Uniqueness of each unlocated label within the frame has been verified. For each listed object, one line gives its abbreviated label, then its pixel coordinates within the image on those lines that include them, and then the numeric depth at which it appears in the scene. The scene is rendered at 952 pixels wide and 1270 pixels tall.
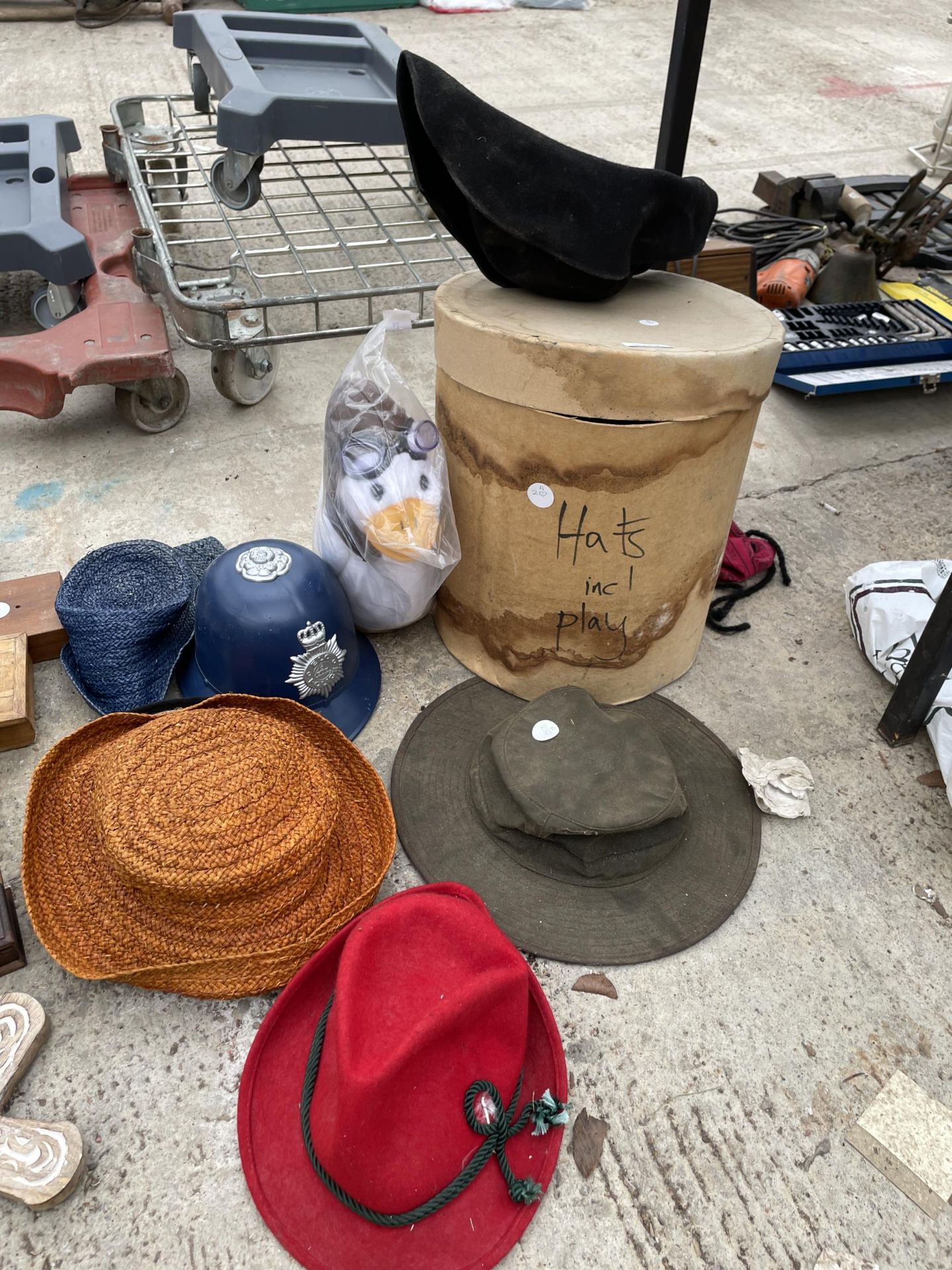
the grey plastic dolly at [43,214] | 2.86
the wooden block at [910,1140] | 1.46
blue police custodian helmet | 1.87
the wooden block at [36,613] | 2.16
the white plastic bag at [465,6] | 7.33
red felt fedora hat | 1.22
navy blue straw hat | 2.00
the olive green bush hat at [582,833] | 1.73
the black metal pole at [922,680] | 1.94
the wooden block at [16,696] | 1.94
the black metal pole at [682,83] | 2.60
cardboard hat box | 1.74
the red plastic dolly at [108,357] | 2.69
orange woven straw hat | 1.47
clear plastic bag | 2.02
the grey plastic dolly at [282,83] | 2.82
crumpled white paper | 1.99
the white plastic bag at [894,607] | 2.29
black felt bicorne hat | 1.70
